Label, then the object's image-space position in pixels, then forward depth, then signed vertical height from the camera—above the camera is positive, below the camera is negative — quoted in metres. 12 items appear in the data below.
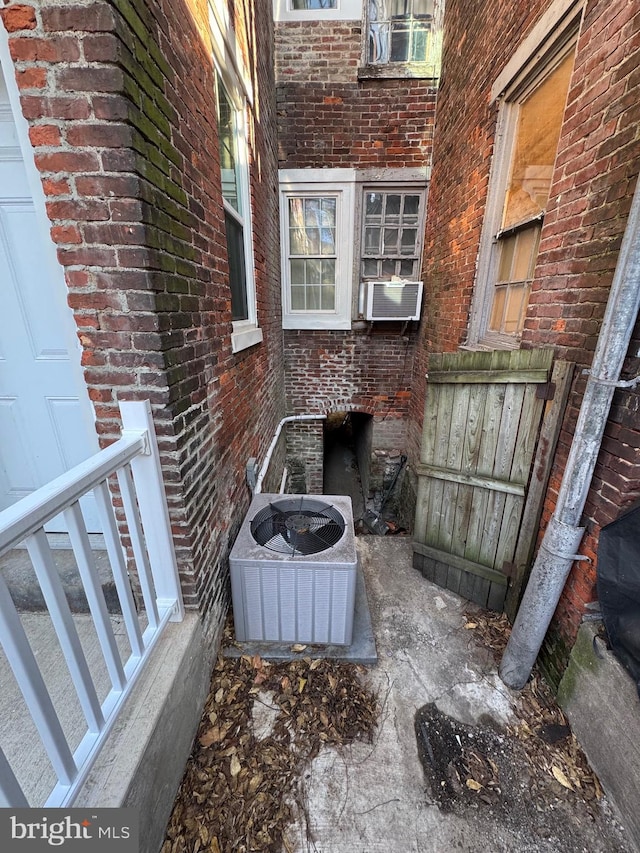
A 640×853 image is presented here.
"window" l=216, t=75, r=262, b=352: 2.38 +0.69
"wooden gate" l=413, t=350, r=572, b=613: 2.04 -1.03
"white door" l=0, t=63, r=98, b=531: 1.37 -0.21
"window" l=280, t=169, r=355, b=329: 4.23 +0.79
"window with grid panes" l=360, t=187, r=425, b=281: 4.30 +0.94
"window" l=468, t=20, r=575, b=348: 2.19 +0.82
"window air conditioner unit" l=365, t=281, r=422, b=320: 4.30 +0.10
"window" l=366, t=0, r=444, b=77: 3.82 +2.98
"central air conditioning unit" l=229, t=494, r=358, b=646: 1.89 -1.47
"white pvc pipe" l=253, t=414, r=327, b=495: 2.91 -1.49
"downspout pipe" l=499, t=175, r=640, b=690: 1.42 -0.79
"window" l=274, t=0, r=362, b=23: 3.80 +3.19
